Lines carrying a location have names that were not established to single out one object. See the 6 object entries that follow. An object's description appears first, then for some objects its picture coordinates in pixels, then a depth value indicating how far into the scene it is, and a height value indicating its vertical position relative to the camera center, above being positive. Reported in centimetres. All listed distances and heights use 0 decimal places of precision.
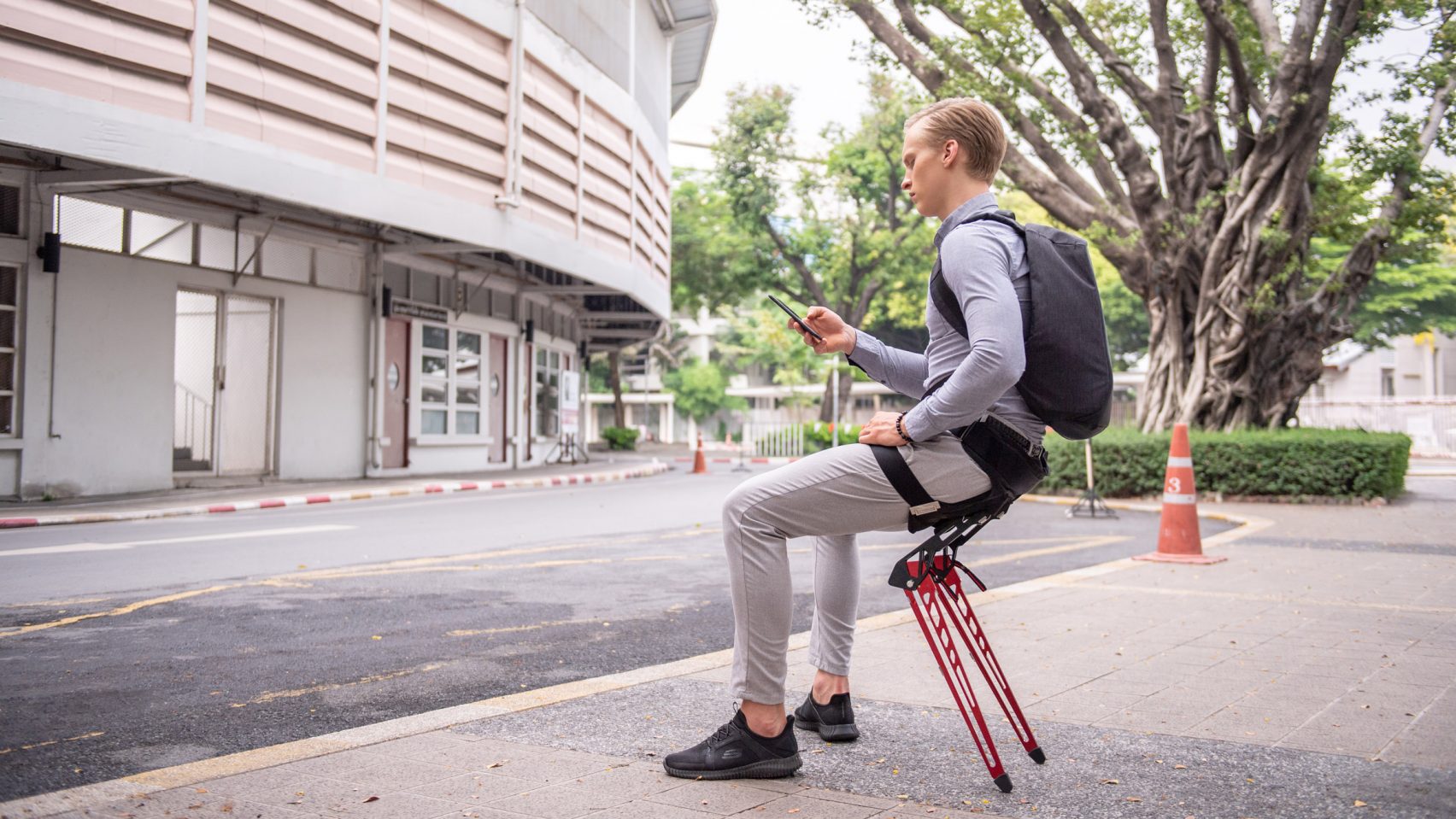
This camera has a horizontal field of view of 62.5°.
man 314 -6
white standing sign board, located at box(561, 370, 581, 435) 2842 +97
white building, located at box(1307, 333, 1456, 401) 5425 +341
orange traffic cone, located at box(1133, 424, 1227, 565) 919 -65
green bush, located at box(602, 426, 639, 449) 4712 +16
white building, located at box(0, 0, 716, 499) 1354 +315
